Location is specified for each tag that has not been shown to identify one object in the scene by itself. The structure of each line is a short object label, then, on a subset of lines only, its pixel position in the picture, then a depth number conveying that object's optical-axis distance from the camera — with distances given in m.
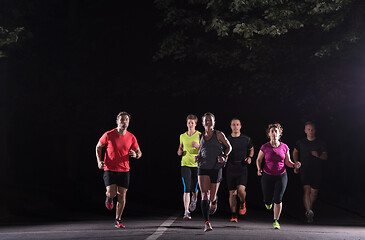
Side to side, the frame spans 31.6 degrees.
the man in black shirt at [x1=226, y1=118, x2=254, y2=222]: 12.63
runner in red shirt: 11.20
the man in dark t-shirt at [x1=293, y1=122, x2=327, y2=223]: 13.48
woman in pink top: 11.62
